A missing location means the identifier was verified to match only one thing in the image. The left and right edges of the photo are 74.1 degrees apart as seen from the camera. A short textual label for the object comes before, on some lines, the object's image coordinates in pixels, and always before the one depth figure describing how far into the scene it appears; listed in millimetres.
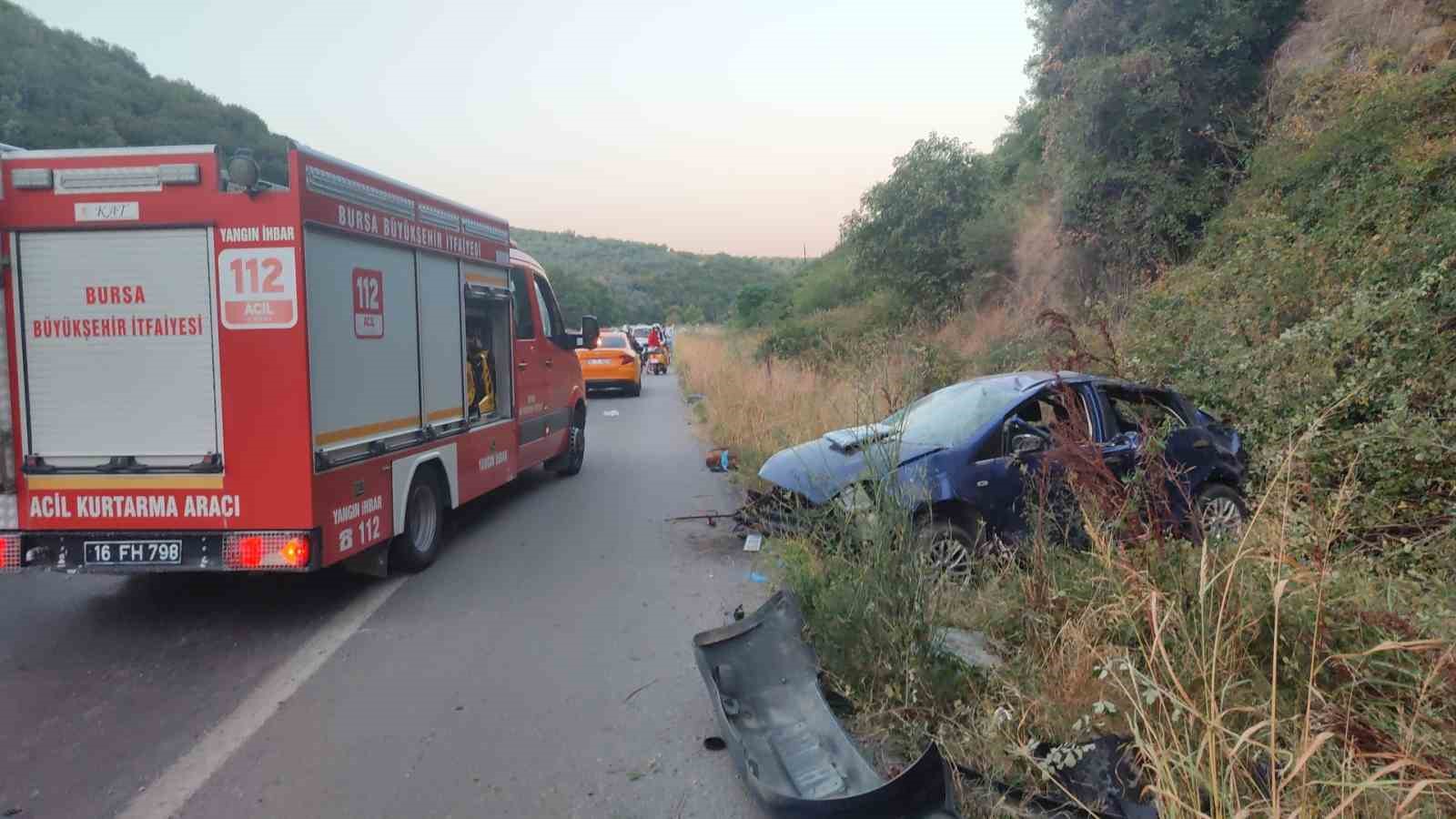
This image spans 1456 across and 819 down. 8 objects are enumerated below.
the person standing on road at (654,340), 36156
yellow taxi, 23828
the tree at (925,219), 23297
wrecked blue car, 5957
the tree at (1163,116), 14094
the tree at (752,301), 46156
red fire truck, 5508
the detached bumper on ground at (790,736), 3311
